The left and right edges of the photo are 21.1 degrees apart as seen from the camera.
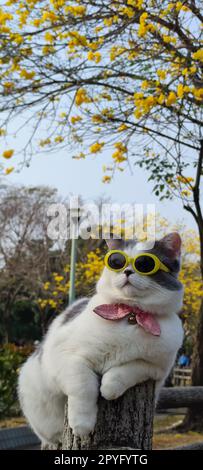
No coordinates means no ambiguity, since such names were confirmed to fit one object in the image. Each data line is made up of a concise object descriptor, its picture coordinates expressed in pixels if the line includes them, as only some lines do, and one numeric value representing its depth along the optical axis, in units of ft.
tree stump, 6.56
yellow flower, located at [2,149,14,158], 21.14
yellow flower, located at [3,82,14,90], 22.33
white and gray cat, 6.35
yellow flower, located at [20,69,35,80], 22.00
